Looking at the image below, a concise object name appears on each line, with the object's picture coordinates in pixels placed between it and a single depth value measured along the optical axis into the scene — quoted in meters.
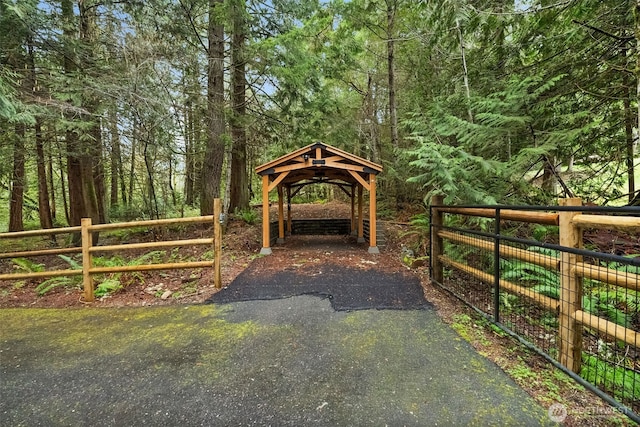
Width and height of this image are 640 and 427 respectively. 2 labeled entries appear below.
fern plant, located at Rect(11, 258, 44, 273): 5.04
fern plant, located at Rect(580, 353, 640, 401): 2.20
